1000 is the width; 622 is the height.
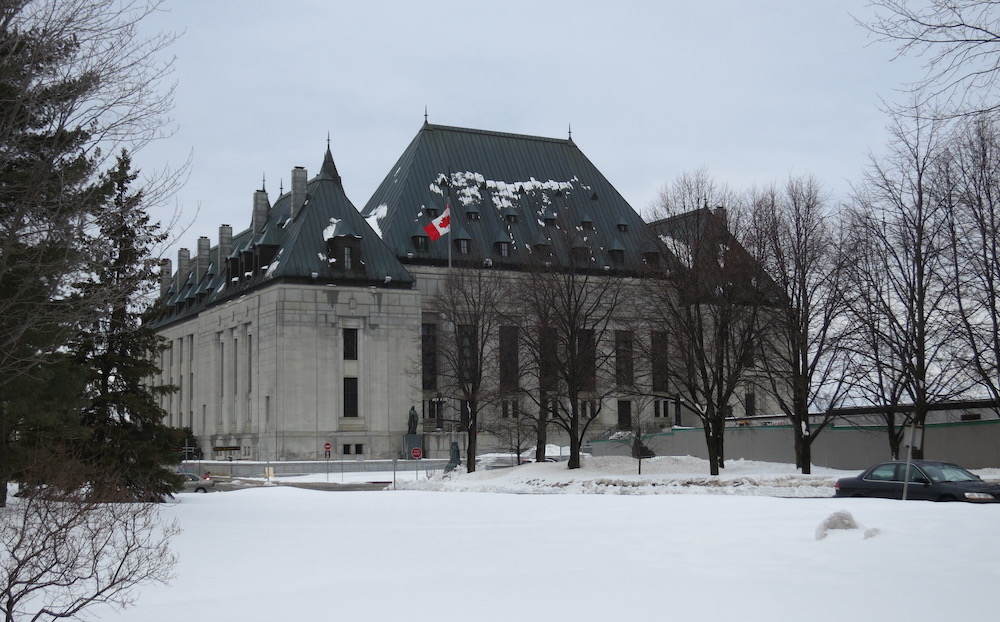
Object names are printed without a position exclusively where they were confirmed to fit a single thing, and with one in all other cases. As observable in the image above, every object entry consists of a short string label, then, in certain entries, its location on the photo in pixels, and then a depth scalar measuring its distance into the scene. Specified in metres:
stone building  77.81
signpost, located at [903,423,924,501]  24.04
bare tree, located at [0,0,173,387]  15.77
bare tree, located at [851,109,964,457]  38.59
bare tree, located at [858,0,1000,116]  12.71
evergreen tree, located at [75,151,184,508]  31.67
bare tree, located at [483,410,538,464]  62.68
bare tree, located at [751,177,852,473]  42.12
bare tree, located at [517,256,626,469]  48.72
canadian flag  66.12
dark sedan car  24.69
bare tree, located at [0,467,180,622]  10.59
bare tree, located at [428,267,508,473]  55.28
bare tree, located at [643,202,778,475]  43.19
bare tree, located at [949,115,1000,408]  34.72
